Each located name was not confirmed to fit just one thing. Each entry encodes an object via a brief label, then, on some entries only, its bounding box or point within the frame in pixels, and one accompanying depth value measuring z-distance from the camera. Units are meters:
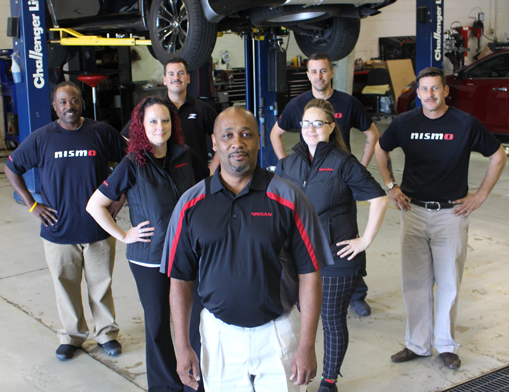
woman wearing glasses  2.44
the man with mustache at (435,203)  2.78
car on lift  4.35
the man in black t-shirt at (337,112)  3.35
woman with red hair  2.39
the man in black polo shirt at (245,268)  1.66
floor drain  2.59
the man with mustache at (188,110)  3.25
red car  7.87
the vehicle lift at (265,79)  6.45
